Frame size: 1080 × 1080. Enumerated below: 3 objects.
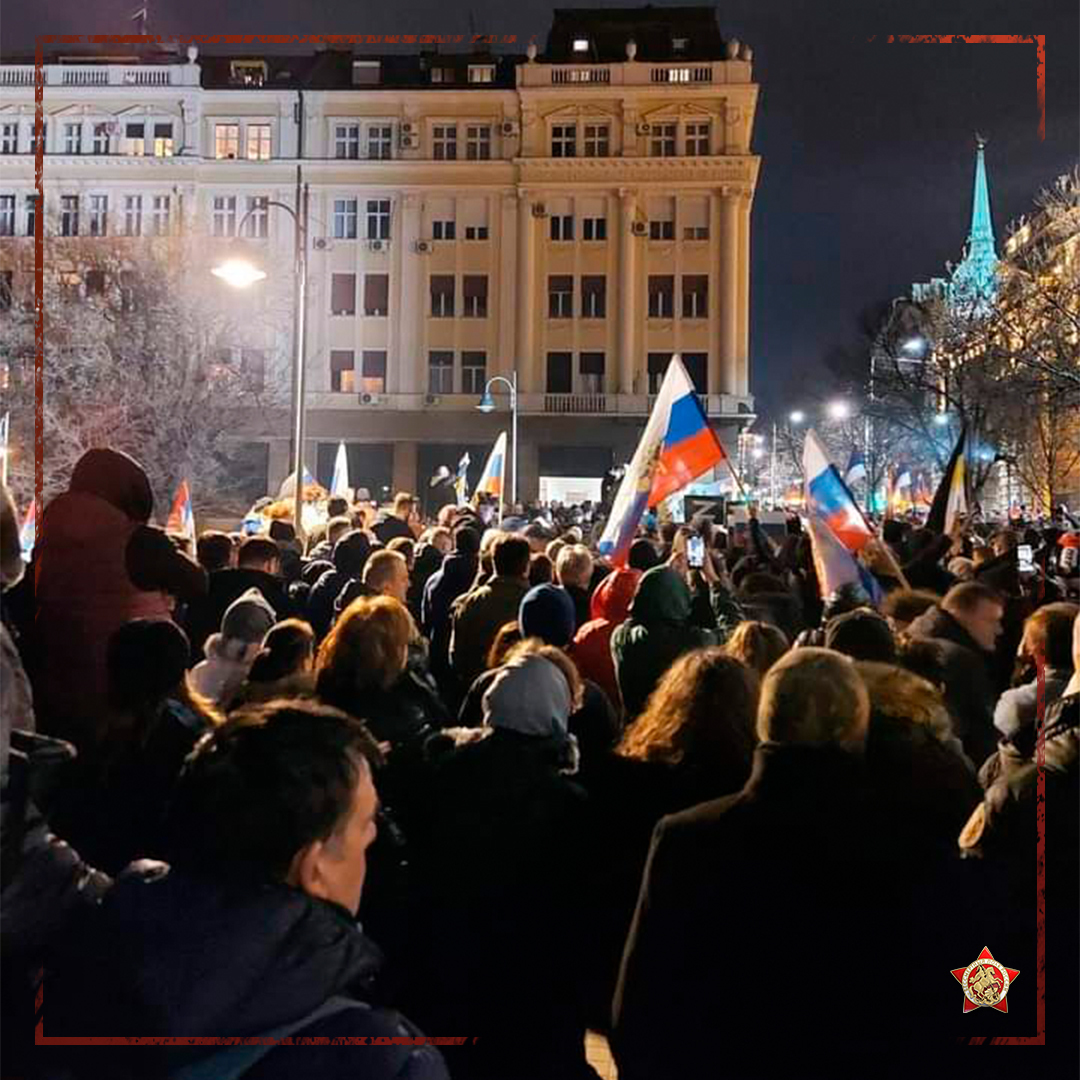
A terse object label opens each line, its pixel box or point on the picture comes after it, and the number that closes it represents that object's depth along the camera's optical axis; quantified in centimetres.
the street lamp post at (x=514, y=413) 3872
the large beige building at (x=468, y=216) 5112
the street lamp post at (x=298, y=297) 1557
